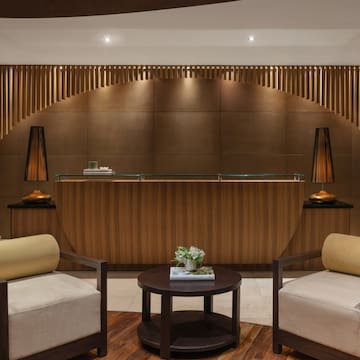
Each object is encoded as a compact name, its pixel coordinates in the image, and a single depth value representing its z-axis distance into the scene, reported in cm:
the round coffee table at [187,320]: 338
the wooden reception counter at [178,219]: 568
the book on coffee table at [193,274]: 361
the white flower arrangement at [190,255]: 371
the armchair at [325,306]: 306
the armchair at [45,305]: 298
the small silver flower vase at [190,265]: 373
